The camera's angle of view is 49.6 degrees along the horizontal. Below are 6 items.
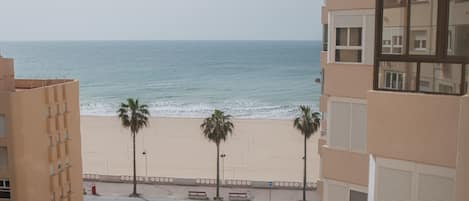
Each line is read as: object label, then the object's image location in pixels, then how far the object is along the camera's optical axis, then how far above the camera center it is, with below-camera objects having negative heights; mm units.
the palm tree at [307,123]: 32344 -3441
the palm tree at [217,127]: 32906 -3789
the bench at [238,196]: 30359 -7682
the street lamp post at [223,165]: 38531 -7817
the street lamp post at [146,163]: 39697 -7875
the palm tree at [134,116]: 33875 -3210
